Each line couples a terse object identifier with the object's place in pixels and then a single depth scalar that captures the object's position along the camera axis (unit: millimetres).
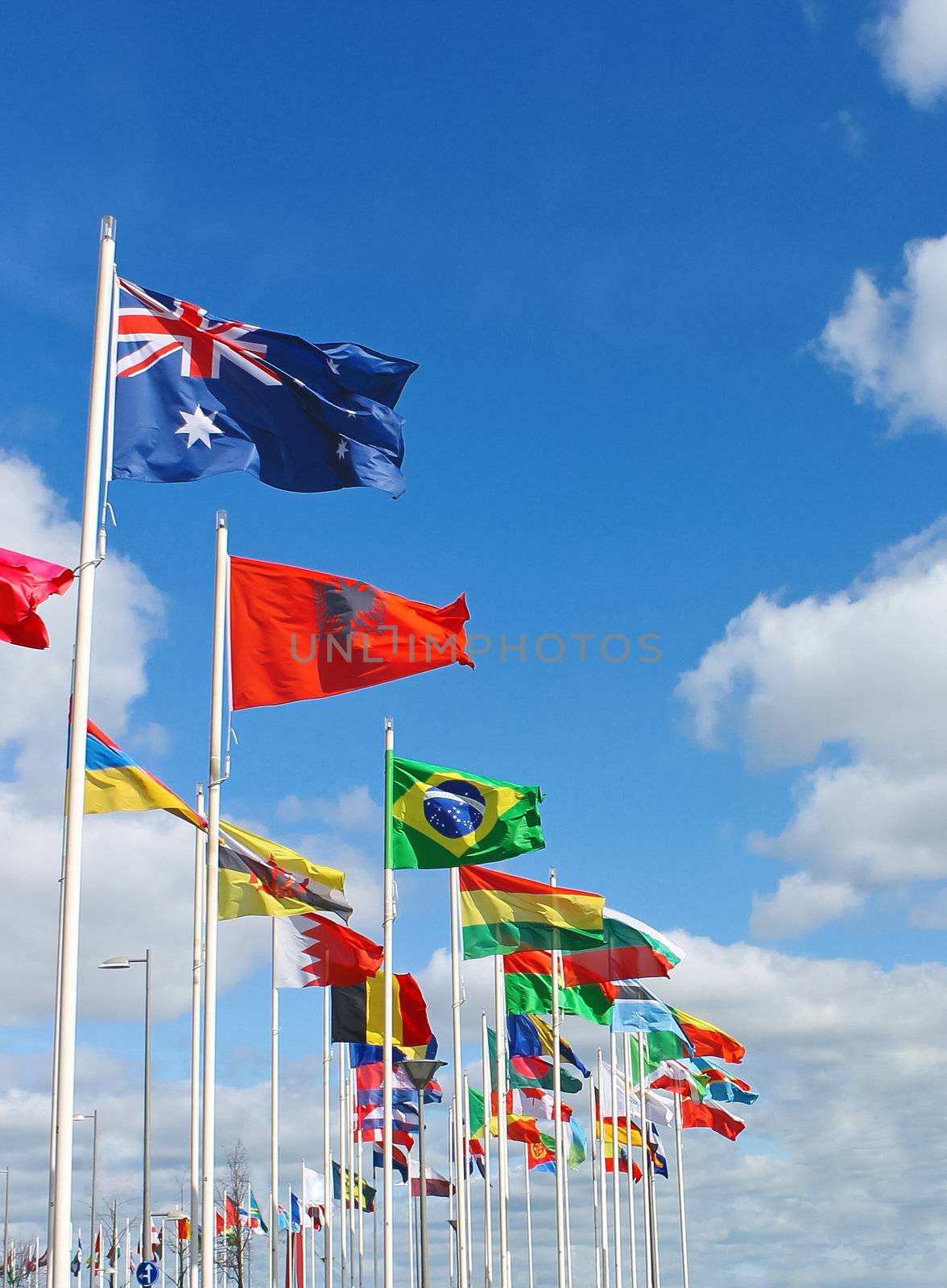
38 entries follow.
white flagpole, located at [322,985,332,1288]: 43531
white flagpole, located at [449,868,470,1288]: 32219
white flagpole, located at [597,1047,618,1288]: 57688
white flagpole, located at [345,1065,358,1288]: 47972
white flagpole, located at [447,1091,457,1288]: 52156
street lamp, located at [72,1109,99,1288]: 44719
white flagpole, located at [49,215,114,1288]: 14055
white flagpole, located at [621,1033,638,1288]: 50844
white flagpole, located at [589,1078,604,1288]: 54112
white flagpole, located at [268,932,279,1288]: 36531
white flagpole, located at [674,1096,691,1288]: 62688
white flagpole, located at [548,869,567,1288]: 36094
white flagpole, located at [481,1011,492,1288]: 43375
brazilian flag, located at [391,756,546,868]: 26250
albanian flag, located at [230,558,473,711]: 20078
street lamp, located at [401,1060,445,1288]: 24688
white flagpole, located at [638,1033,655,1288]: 51088
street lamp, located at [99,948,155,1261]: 31234
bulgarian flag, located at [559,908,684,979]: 35188
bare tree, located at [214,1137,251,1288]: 74000
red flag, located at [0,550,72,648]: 15578
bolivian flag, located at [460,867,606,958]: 31109
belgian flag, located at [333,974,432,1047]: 34344
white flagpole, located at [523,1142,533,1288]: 63584
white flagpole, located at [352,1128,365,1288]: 59719
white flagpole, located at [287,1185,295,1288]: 69688
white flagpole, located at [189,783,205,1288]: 26281
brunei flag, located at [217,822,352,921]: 24969
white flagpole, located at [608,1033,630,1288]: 52316
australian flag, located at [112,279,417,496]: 17156
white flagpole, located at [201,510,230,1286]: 19547
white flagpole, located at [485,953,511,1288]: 35594
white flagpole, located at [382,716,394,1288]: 24797
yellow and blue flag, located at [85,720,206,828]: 20000
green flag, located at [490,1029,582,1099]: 47094
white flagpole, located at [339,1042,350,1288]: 46656
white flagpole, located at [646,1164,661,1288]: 63109
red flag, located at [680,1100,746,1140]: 59094
